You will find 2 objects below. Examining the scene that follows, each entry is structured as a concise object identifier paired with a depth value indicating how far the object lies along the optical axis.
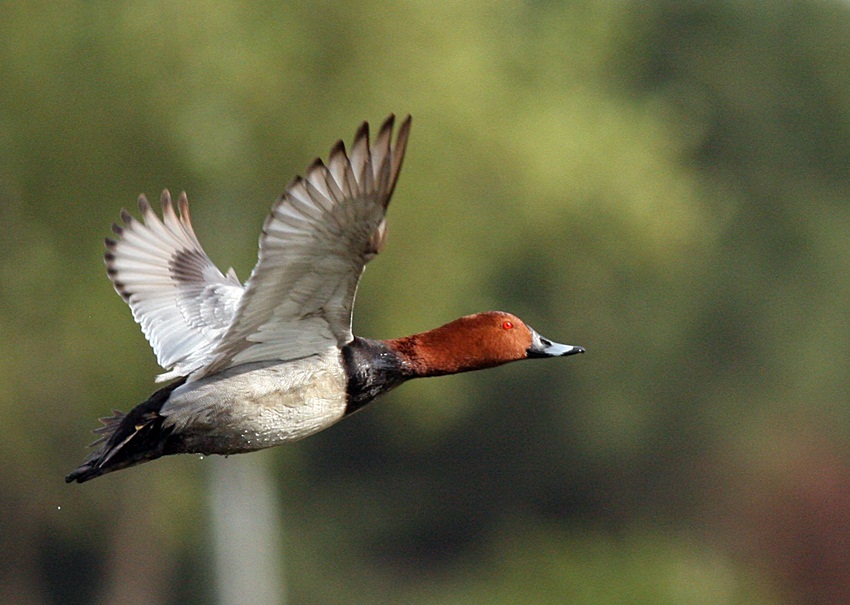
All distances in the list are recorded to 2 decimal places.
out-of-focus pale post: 44.81
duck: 13.18
